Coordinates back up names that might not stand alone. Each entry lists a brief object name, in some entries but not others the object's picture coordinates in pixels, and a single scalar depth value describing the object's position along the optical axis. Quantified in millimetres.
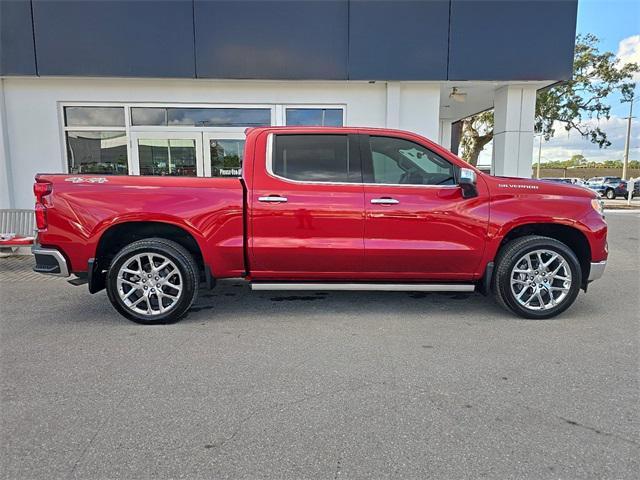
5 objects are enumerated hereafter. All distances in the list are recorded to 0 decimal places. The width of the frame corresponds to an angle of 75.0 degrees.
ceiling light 9856
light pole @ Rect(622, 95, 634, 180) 34278
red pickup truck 4230
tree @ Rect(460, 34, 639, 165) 21500
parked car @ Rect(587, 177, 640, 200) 29625
